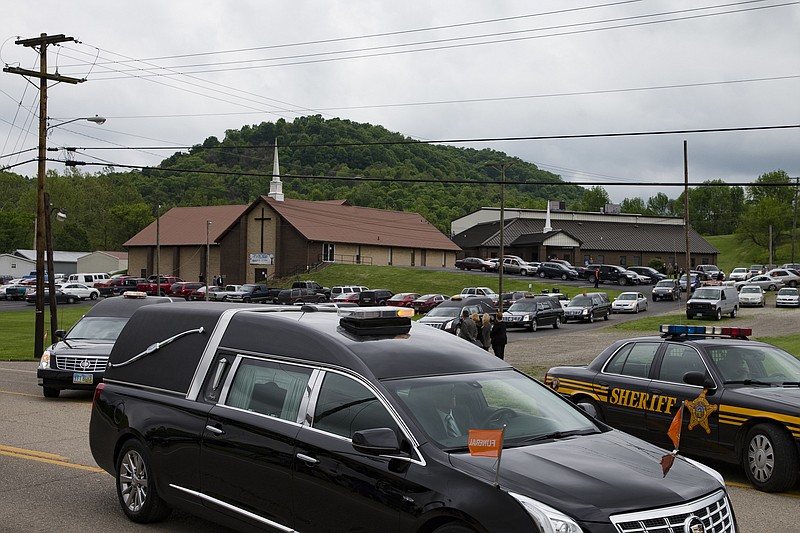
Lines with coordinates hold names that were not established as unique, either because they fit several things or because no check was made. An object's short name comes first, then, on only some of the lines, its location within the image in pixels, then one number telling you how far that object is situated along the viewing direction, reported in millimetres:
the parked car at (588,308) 47500
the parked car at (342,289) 61906
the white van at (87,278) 75688
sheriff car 8664
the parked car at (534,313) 42250
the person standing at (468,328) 24000
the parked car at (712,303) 43906
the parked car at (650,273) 79750
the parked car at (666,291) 61125
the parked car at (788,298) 53000
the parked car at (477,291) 57625
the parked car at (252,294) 63594
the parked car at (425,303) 53188
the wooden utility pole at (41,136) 29156
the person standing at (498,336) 23469
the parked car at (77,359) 15758
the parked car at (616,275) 75250
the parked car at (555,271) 77562
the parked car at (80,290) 68919
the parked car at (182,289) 69312
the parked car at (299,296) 58938
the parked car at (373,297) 58269
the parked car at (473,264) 85975
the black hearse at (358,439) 4508
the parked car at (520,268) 81062
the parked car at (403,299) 55075
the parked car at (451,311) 34469
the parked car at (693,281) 68062
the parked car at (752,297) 53688
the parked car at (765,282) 66438
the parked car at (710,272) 76725
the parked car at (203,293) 63775
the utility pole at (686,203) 48156
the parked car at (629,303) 51875
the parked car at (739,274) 76250
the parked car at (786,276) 68625
